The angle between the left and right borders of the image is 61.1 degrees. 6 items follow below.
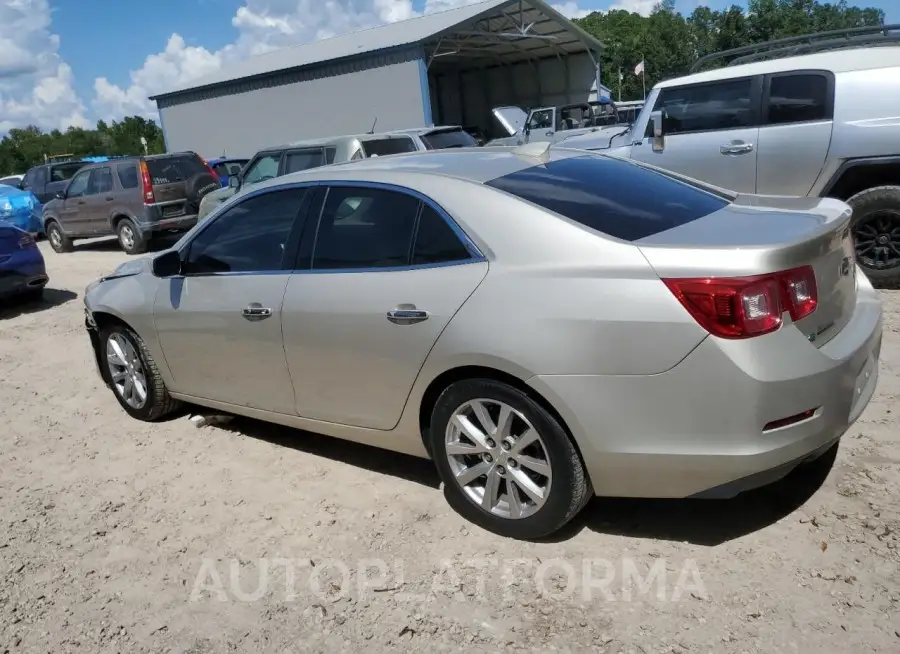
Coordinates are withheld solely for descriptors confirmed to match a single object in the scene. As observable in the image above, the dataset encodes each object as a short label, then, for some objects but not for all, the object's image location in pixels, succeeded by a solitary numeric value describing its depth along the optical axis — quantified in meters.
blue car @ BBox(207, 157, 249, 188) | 17.66
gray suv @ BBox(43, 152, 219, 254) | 13.26
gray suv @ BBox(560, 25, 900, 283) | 6.39
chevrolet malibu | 2.65
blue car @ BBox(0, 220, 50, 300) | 9.13
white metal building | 21.39
